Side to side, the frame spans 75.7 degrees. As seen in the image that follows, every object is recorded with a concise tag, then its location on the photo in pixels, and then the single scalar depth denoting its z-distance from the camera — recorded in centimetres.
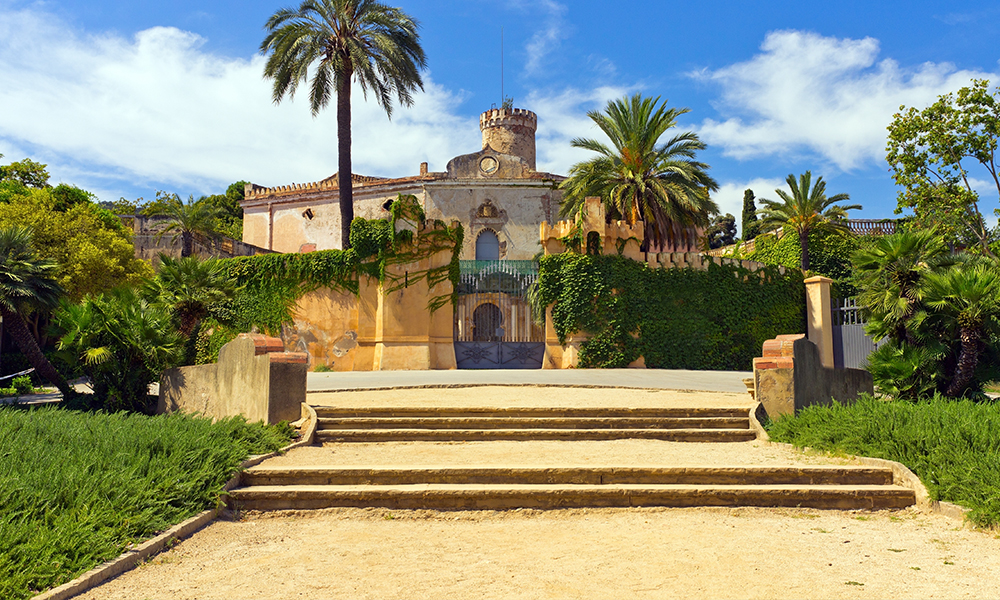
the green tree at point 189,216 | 3566
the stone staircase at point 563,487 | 612
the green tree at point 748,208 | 4794
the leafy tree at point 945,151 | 2181
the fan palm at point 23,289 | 1331
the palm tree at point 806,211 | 2956
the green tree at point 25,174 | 3334
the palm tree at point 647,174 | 2506
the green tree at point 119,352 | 1176
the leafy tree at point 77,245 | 2309
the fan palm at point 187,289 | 1383
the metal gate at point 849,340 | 1877
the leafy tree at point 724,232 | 5944
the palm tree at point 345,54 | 2334
